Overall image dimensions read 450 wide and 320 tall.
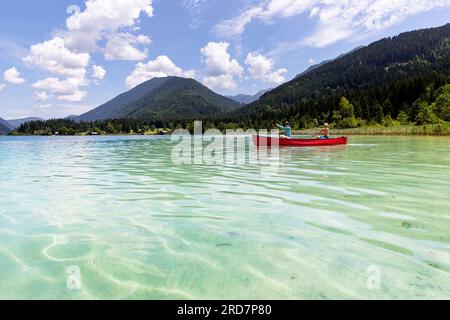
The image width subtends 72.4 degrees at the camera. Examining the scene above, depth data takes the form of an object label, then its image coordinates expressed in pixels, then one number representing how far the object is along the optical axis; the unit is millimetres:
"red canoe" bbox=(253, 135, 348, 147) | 35253
